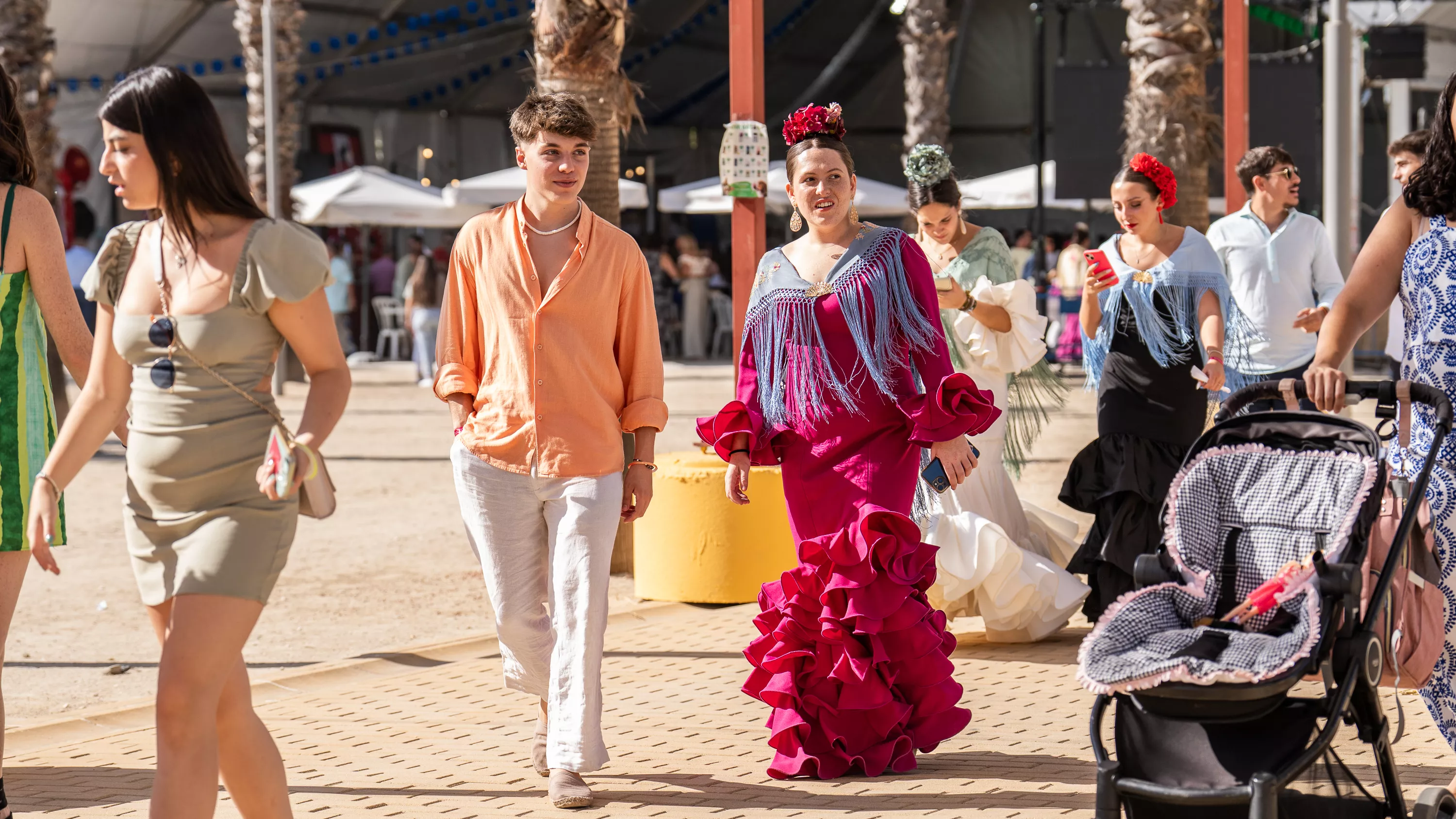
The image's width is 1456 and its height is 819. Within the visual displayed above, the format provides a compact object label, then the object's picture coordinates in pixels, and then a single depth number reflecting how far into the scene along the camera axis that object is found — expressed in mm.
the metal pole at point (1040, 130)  24172
